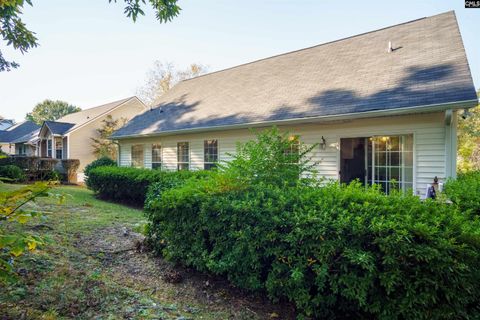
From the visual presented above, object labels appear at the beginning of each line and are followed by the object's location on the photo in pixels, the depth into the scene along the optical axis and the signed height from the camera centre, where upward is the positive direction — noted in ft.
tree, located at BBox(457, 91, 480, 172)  53.06 +3.72
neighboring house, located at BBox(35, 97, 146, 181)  74.43 +6.11
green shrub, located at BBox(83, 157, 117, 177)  47.58 -1.10
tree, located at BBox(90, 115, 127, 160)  73.87 +4.09
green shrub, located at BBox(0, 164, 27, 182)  45.06 -2.30
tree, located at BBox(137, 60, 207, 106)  104.12 +29.55
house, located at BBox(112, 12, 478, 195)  21.62 +4.41
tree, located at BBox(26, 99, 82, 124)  195.52 +32.29
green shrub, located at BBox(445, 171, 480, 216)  10.96 -1.61
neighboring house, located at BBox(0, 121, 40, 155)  97.04 +6.56
